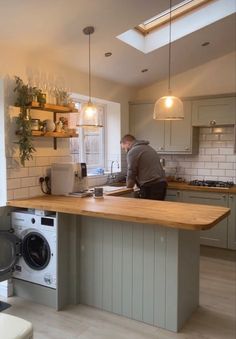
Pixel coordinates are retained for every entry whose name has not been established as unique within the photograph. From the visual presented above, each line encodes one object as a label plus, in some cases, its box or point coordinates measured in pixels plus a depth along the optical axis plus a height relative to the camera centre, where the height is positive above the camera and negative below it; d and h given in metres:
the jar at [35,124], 3.33 +0.27
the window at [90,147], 4.82 +0.06
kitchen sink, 5.00 -0.49
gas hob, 4.68 -0.46
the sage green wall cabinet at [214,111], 4.62 +0.55
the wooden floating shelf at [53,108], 3.26 +0.44
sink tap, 5.37 -0.18
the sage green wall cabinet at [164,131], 4.97 +0.31
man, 4.21 -0.26
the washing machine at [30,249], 3.04 -0.92
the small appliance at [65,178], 3.62 -0.29
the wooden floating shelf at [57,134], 3.35 +0.18
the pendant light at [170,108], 3.20 +0.41
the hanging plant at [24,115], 3.24 +0.35
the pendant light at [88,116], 3.40 +0.36
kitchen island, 2.66 -0.90
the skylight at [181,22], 3.72 +1.49
